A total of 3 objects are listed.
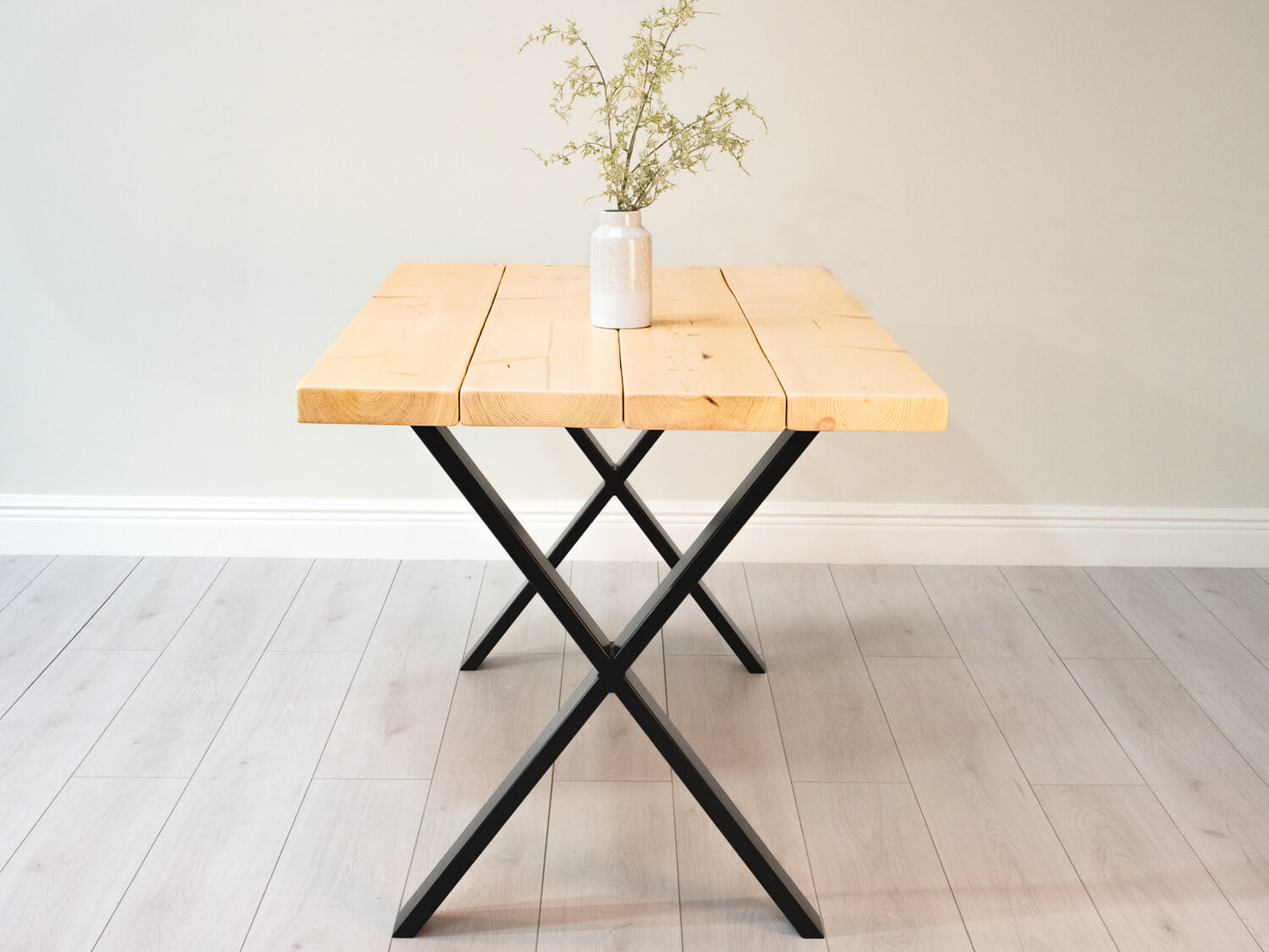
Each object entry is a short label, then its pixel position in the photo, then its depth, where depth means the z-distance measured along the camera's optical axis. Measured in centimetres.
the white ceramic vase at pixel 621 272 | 171
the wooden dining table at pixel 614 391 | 142
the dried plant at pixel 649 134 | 163
